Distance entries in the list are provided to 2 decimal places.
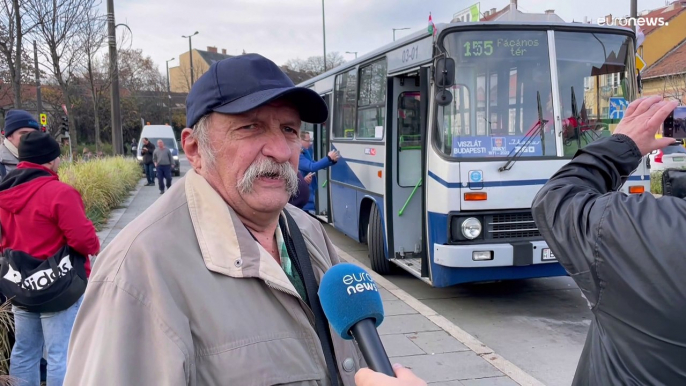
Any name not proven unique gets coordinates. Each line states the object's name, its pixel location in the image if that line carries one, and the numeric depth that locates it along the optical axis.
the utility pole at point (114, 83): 18.25
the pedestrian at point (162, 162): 16.78
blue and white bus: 5.86
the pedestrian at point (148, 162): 20.89
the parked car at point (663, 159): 13.14
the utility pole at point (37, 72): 15.47
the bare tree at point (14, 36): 10.52
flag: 6.02
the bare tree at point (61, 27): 12.78
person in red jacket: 3.60
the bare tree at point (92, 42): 17.68
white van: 25.86
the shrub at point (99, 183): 11.93
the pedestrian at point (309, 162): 7.94
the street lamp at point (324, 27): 39.06
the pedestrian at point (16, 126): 5.02
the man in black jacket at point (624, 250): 1.61
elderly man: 1.35
